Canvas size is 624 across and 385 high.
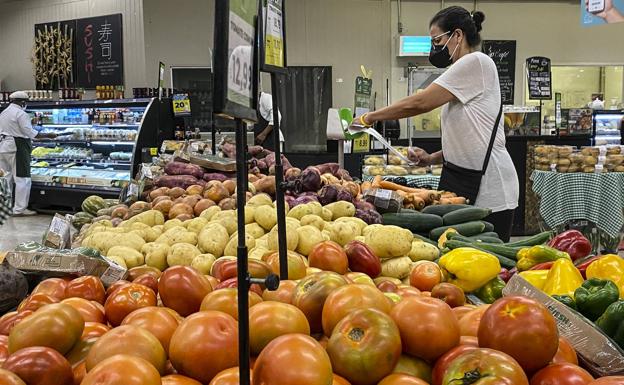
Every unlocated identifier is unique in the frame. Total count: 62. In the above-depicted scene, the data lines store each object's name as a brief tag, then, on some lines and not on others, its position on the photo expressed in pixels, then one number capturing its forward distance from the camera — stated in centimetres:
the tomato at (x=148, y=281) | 191
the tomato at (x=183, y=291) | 158
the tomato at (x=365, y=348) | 118
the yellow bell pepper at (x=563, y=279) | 199
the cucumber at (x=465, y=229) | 314
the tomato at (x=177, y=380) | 118
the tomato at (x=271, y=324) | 129
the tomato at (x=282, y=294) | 156
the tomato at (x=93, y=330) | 144
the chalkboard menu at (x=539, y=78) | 919
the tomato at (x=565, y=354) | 136
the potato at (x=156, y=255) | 265
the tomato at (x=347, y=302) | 133
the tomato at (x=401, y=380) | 116
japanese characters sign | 1188
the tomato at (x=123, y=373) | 106
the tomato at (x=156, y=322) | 136
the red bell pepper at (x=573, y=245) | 251
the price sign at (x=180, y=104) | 884
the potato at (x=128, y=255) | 261
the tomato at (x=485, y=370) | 108
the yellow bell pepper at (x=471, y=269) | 217
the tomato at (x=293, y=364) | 108
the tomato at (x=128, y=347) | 123
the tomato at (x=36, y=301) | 169
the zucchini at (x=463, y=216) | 326
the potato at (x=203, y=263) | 248
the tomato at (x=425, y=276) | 214
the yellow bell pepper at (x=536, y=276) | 215
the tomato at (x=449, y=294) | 184
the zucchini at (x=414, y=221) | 323
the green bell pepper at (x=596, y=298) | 170
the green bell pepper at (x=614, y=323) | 155
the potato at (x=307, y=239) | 251
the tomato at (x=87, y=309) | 161
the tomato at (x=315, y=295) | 146
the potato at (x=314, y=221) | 276
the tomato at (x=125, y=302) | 162
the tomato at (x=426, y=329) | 126
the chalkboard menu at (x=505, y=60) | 1250
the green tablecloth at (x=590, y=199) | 620
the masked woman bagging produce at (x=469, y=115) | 354
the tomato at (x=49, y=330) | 130
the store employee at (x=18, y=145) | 1011
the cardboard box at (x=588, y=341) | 139
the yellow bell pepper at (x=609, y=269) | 198
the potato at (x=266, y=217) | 285
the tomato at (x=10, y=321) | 158
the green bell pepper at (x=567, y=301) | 175
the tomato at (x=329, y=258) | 205
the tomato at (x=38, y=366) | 117
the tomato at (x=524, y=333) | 123
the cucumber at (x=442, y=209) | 337
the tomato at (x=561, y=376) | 118
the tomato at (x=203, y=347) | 122
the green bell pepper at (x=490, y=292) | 223
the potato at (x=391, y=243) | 245
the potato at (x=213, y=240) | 265
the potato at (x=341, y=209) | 306
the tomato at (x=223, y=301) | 144
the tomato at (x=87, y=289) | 183
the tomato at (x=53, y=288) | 190
